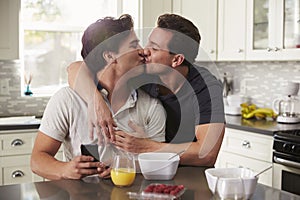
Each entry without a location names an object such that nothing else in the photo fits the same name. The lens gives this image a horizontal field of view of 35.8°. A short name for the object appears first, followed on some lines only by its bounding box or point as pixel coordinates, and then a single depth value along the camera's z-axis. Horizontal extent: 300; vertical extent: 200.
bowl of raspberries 1.43
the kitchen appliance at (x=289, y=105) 3.62
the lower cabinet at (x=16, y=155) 3.46
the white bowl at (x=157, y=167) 1.70
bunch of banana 3.83
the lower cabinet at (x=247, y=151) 3.21
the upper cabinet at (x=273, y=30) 3.42
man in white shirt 1.75
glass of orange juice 1.62
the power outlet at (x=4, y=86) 4.08
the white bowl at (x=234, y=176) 1.45
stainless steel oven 2.92
